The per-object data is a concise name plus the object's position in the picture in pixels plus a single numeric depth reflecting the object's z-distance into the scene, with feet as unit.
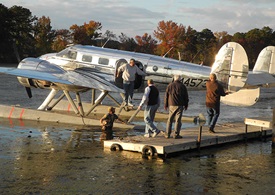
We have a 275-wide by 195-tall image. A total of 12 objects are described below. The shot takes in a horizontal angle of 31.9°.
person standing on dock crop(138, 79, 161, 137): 39.42
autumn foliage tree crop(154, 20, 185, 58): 344.90
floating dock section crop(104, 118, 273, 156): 35.68
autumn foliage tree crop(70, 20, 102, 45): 323.98
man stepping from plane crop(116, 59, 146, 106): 53.31
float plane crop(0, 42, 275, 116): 49.03
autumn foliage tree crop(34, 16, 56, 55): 288.92
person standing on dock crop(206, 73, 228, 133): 41.68
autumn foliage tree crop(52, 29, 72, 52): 312.71
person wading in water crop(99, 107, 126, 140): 47.60
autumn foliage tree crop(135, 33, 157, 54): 363.48
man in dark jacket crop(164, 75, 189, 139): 37.99
